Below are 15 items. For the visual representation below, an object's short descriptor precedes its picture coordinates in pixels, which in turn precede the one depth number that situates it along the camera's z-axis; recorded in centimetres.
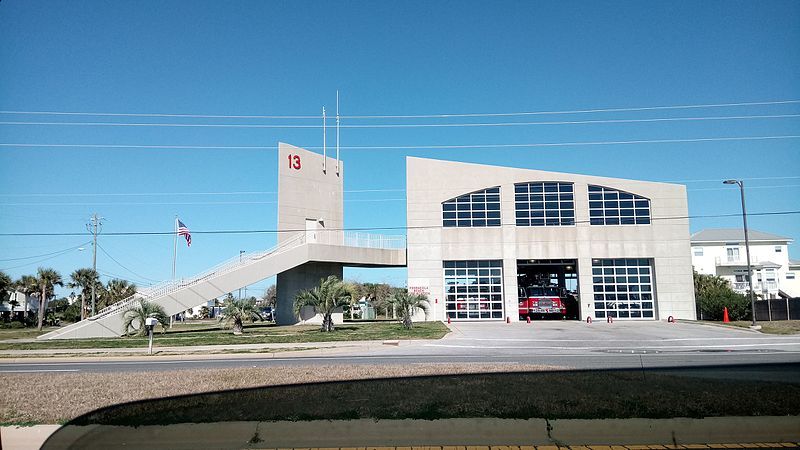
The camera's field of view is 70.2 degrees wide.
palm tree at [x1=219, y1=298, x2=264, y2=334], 3025
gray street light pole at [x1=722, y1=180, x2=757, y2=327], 3157
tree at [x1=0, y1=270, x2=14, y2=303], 5202
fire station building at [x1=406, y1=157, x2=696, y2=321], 4166
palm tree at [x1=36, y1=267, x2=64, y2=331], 5402
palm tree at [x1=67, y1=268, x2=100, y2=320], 6384
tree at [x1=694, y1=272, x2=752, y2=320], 4088
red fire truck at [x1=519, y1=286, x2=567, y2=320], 4297
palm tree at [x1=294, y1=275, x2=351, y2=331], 3070
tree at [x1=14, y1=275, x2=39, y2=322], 5641
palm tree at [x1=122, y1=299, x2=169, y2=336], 2886
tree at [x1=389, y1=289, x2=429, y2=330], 3481
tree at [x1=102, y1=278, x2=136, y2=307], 6471
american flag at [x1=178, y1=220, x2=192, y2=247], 4628
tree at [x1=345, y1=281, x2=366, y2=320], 3200
